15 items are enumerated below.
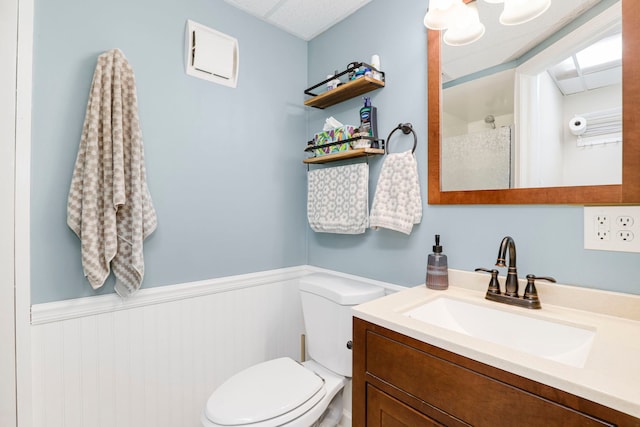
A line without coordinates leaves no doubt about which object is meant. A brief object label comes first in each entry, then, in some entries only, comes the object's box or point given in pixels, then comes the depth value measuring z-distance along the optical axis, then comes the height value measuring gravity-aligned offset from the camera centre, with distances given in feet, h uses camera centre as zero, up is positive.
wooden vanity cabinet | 1.90 -1.35
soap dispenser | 3.91 -0.69
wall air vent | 4.75 +2.70
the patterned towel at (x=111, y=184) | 3.72 +0.39
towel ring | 4.48 +1.38
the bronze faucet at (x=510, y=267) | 3.21 -0.53
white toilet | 3.51 -2.27
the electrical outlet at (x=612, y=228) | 2.80 -0.07
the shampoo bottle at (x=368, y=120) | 4.85 +1.63
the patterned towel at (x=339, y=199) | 5.04 +0.34
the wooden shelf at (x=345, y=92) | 4.77 +2.22
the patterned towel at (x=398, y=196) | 4.38 +0.34
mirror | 2.73 +0.59
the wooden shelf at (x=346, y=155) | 4.75 +1.09
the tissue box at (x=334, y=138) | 5.02 +1.41
